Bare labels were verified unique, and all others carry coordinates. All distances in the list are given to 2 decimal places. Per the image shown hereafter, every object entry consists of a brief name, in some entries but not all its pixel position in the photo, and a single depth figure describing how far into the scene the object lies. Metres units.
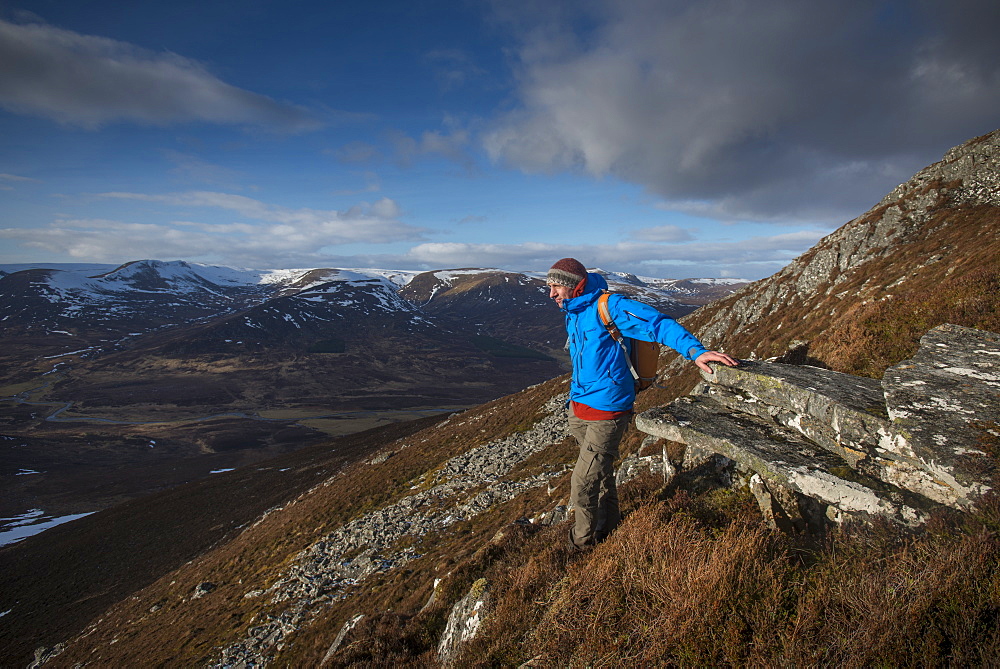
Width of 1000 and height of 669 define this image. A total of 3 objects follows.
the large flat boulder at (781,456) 5.18
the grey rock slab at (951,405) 4.84
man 5.93
